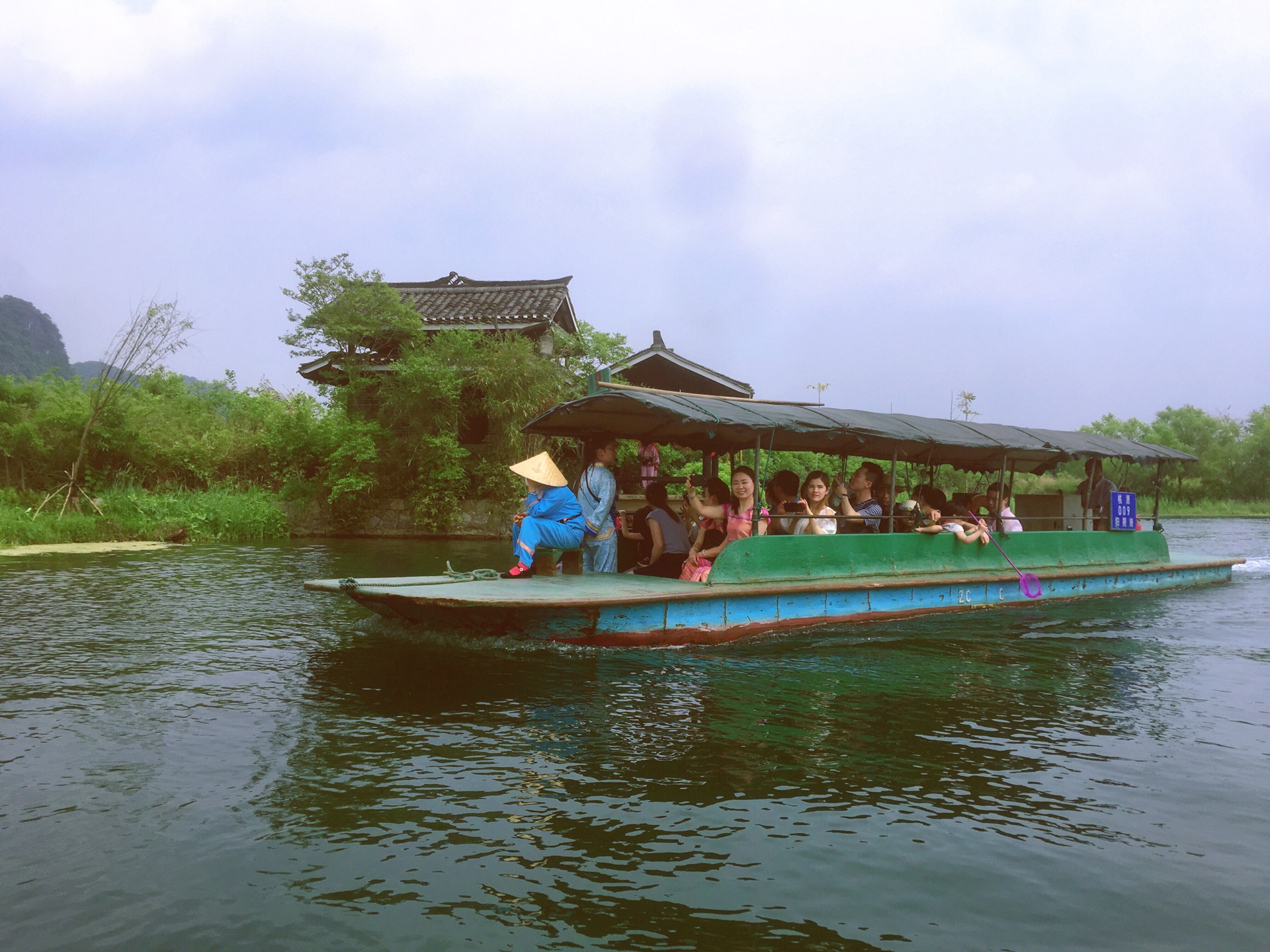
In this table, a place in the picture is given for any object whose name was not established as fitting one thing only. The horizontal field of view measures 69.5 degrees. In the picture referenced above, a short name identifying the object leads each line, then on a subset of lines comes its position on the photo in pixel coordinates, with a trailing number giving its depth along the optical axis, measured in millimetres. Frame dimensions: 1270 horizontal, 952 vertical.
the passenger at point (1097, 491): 11539
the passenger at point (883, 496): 10554
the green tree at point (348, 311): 21188
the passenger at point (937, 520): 9578
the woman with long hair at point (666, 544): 8492
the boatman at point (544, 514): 7906
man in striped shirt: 9438
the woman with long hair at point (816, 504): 8625
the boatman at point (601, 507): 8477
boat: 6871
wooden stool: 8258
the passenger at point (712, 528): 8531
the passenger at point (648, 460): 9888
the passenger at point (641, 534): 9047
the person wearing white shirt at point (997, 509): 10102
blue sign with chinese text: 11461
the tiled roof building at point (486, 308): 22375
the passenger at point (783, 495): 9133
